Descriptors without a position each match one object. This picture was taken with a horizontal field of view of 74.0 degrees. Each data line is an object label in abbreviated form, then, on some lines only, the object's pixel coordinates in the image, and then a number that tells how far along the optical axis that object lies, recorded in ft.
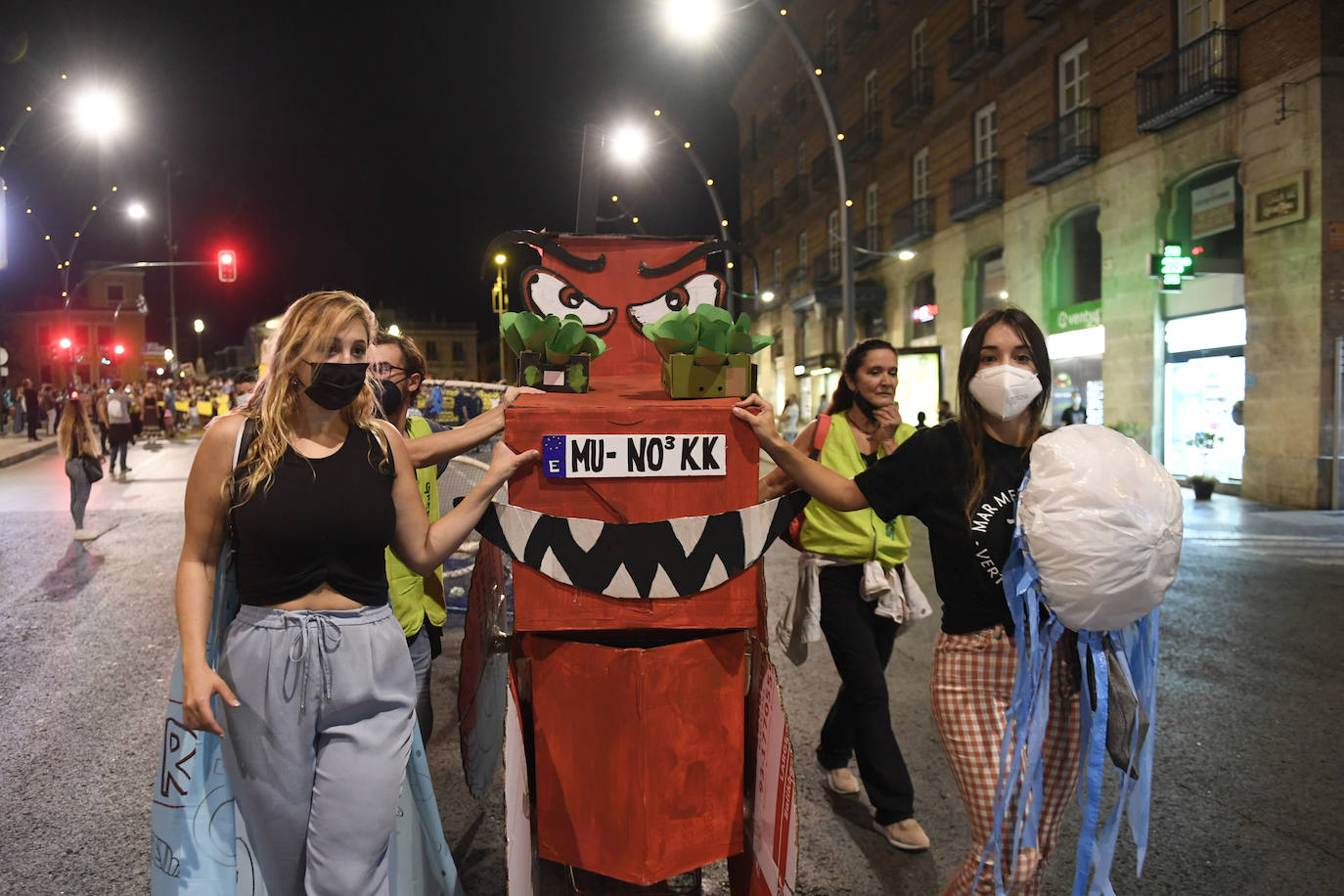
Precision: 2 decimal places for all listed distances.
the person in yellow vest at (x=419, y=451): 10.26
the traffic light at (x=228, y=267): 91.25
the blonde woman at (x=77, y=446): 32.37
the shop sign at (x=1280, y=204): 44.47
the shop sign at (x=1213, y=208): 50.29
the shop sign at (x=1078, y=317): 60.64
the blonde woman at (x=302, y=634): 7.18
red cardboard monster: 8.17
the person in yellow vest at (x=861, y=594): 11.59
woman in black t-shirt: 7.89
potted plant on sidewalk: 48.03
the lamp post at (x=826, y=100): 40.98
